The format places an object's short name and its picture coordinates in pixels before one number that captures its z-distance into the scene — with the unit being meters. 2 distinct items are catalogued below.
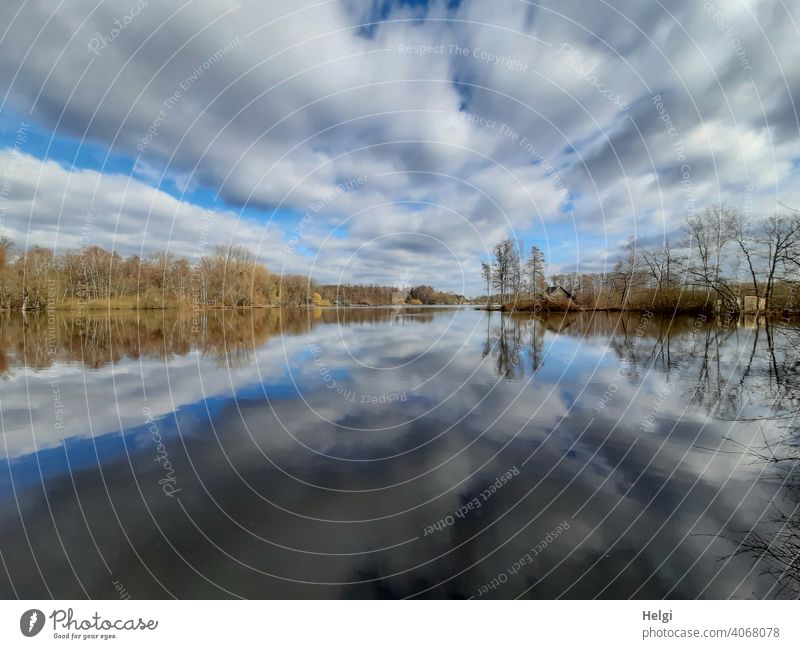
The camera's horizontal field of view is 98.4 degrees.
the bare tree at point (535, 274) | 55.50
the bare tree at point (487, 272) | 59.47
